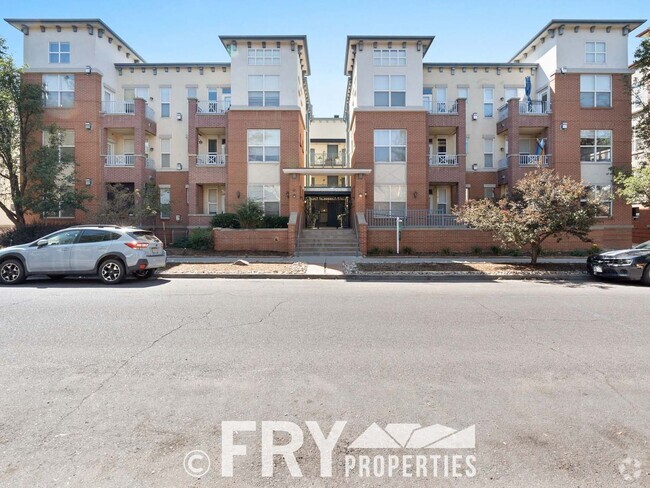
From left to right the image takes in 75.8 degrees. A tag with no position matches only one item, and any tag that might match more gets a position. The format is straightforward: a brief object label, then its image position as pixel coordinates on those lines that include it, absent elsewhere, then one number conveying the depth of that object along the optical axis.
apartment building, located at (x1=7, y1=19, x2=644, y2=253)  24.56
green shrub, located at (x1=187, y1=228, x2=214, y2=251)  20.97
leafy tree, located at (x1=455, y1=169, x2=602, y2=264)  14.46
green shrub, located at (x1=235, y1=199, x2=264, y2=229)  20.98
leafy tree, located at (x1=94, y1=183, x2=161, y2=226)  20.22
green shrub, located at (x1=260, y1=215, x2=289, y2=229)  22.43
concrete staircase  20.30
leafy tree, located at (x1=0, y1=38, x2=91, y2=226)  21.84
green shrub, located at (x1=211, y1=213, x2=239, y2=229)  22.03
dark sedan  12.33
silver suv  11.89
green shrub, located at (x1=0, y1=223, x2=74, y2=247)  21.05
